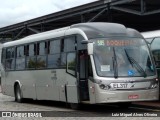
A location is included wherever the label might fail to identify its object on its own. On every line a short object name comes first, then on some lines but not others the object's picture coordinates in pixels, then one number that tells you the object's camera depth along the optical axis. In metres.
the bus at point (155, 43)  18.41
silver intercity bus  15.09
